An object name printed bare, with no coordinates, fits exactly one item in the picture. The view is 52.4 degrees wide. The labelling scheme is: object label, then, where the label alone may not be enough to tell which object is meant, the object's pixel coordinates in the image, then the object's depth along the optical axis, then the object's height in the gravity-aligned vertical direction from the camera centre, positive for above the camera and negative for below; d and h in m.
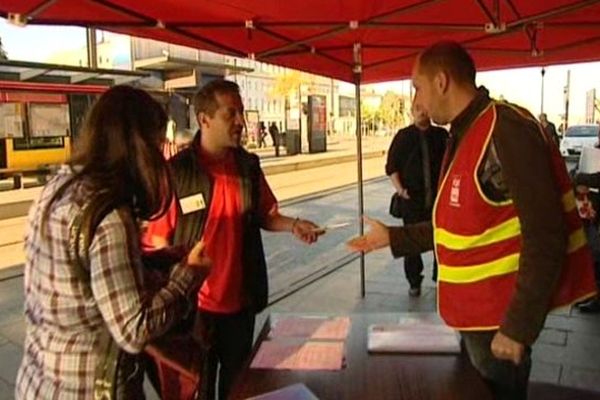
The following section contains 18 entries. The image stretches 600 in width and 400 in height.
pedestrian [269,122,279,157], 26.86 -0.15
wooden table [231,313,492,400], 1.62 -0.70
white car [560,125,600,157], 20.56 -0.35
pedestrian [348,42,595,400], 1.50 -0.25
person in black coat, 4.95 -0.29
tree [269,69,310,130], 43.59 +3.49
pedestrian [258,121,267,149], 32.36 -0.17
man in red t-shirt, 2.36 -0.36
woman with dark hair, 1.33 -0.29
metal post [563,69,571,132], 28.78 +1.62
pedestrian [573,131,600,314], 4.11 -0.56
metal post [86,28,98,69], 12.48 +1.76
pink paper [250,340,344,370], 1.84 -0.70
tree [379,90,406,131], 63.69 +2.20
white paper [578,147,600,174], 4.68 -0.26
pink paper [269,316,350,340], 2.13 -0.71
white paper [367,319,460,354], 1.93 -0.69
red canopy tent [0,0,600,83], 2.98 +0.62
